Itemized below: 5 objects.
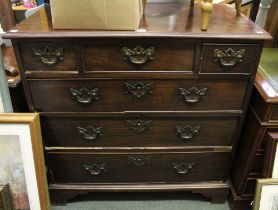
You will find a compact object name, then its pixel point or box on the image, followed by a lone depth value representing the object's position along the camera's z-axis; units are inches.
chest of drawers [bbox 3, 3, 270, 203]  42.3
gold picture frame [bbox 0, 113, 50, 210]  45.9
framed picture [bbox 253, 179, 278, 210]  49.7
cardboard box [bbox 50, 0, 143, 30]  40.5
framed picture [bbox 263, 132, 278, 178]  47.8
